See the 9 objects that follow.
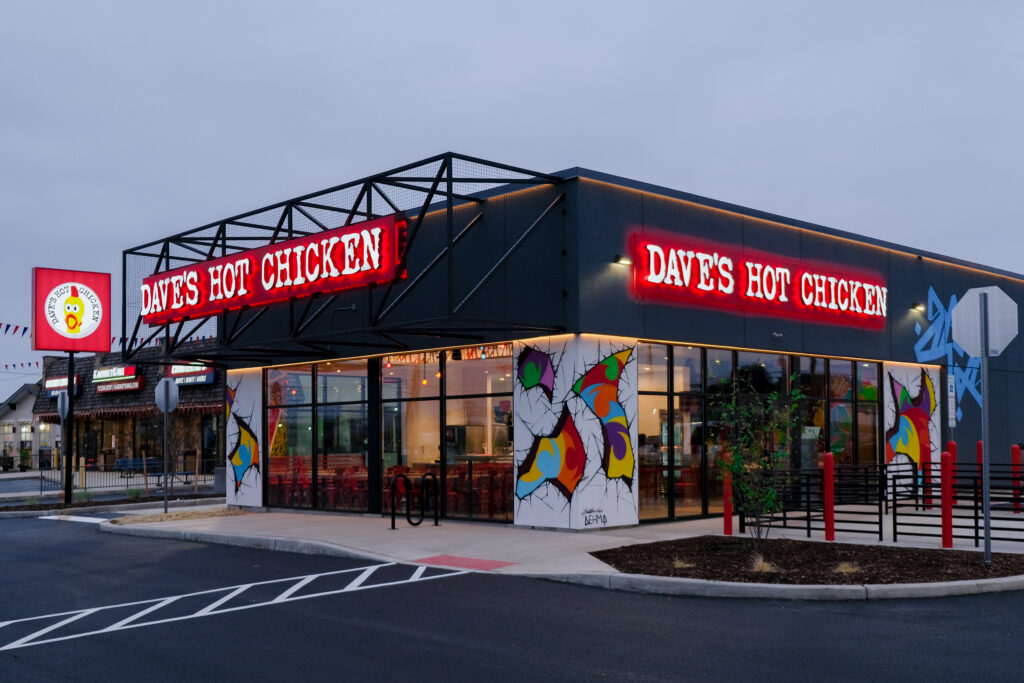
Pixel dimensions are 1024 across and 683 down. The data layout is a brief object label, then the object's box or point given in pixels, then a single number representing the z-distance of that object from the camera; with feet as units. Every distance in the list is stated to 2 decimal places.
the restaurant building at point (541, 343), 58.44
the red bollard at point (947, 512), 46.85
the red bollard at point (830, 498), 51.21
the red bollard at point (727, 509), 51.98
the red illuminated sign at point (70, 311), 96.27
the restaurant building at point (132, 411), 142.82
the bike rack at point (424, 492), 60.14
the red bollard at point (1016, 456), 64.80
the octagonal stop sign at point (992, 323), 40.09
